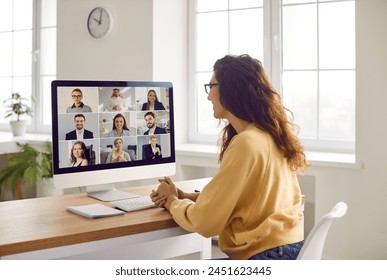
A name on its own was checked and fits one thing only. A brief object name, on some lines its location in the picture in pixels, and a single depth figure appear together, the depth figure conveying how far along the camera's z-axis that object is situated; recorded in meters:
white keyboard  2.14
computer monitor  2.18
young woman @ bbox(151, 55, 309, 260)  1.82
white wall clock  4.59
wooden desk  1.71
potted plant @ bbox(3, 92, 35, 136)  5.32
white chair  1.64
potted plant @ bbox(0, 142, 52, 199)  4.66
